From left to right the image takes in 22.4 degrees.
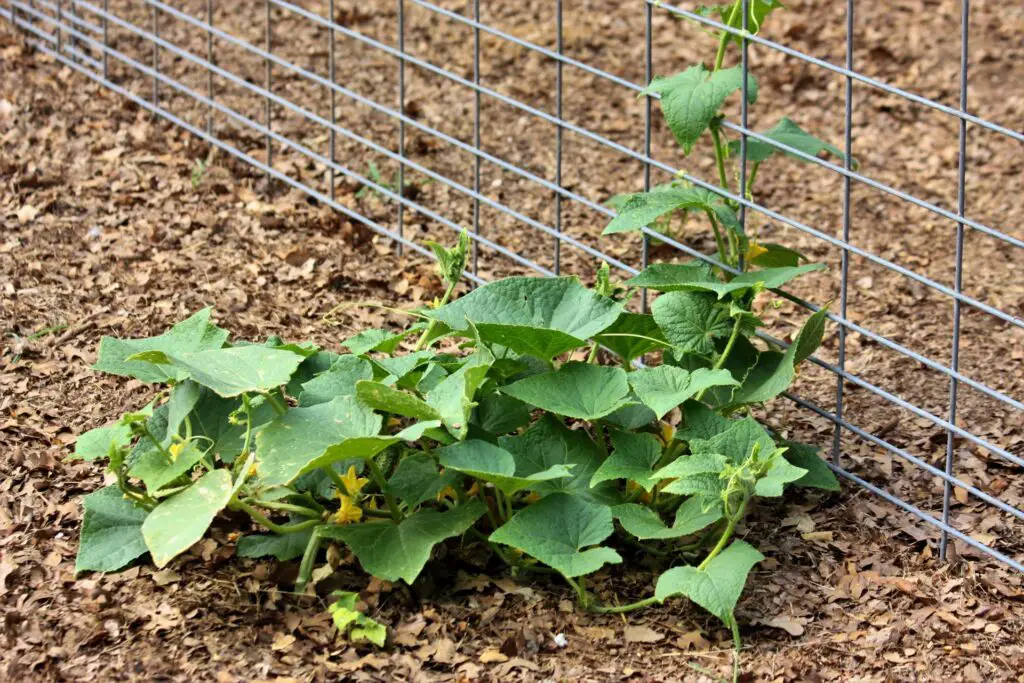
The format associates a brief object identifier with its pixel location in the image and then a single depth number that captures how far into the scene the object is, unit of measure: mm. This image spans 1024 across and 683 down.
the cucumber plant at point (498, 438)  4909
